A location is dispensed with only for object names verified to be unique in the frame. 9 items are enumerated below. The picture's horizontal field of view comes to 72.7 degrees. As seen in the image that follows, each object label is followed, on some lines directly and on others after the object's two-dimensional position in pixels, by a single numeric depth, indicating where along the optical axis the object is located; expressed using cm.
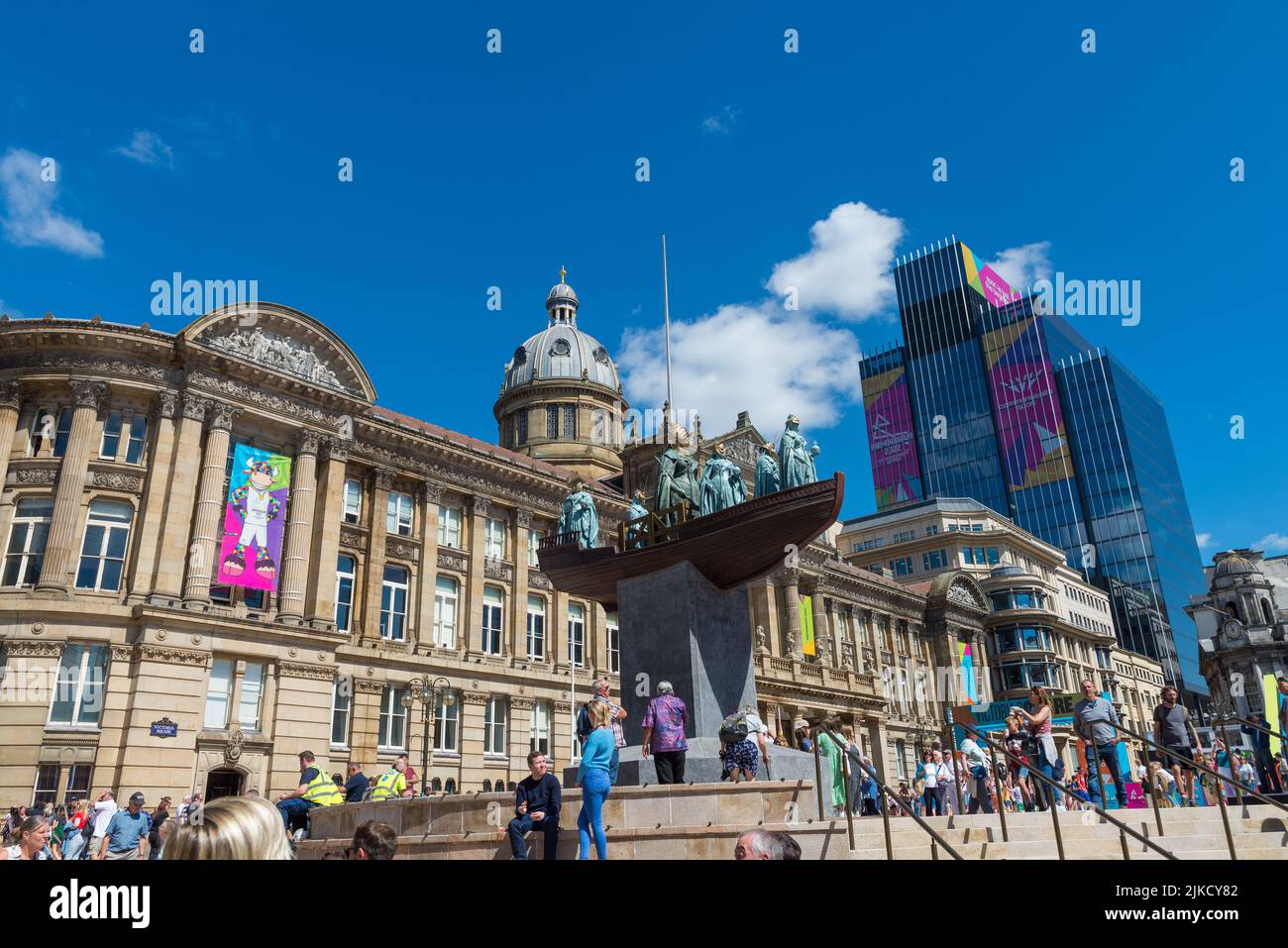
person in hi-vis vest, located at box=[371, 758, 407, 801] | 1692
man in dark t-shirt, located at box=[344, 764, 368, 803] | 1560
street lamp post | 3684
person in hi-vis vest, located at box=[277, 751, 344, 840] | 1325
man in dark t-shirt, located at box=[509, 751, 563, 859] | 1013
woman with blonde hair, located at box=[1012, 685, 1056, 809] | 1380
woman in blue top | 998
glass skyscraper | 11556
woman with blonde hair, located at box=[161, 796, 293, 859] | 329
